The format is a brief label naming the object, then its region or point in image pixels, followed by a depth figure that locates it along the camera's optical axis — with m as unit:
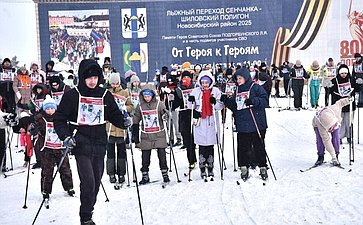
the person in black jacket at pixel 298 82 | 17.23
